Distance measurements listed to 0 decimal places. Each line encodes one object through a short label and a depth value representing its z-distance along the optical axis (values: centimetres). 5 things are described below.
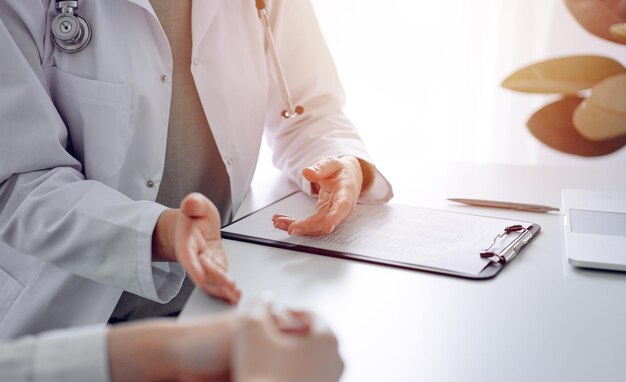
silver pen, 101
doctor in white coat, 82
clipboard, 79
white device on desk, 80
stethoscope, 94
